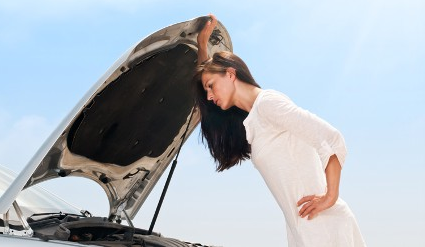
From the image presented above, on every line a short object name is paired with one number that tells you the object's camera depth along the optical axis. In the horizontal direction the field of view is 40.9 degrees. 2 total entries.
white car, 2.48
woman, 1.89
